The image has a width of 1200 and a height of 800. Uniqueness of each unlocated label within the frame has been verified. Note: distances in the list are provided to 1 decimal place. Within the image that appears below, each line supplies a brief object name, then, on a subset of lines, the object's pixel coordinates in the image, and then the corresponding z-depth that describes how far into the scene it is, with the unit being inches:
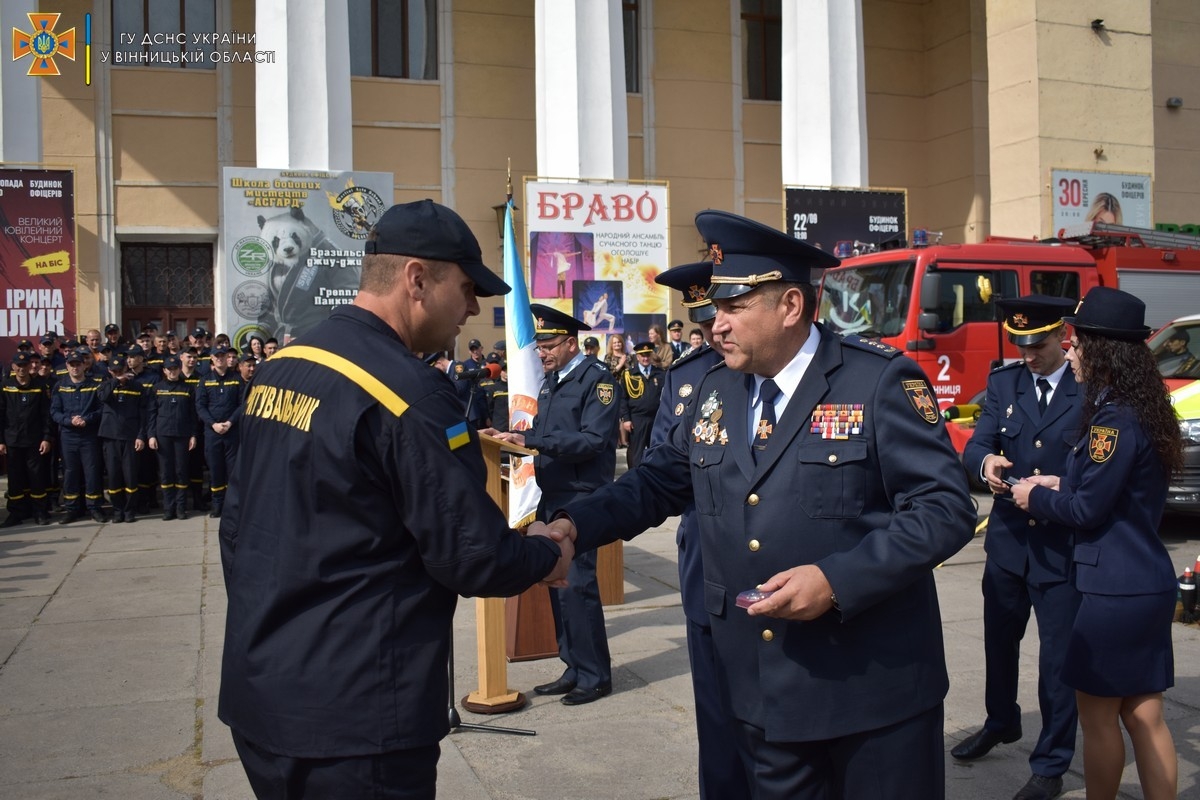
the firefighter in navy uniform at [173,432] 549.6
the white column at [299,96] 684.1
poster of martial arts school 663.8
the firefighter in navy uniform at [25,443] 539.5
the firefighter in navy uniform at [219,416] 544.7
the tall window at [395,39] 887.1
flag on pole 318.3
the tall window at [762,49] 990.4
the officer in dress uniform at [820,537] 108.9
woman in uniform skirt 156.4
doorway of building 835.4
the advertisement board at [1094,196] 815.7
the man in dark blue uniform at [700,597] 143.9
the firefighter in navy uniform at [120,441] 544.4
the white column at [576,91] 726.5
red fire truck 527.5
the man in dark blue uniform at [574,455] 244.8
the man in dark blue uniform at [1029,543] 180.4
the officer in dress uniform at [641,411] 652.7
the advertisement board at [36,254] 702.5
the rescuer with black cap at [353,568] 98.9
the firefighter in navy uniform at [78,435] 541.3
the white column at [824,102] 777.6
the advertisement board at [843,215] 762.2
